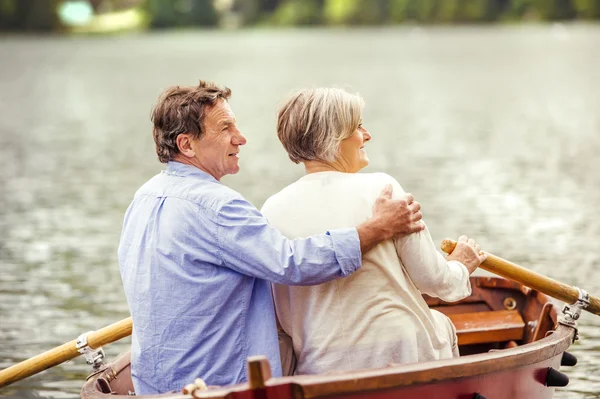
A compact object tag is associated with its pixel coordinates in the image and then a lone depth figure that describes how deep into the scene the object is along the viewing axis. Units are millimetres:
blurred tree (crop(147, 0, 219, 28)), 157250
